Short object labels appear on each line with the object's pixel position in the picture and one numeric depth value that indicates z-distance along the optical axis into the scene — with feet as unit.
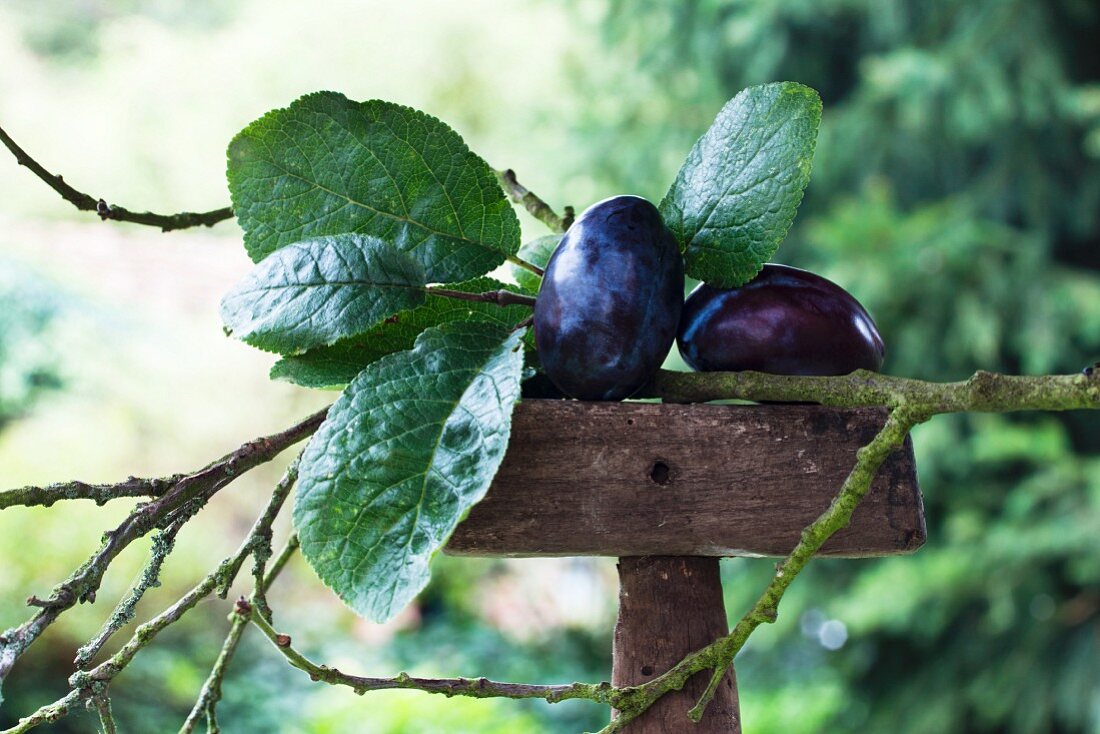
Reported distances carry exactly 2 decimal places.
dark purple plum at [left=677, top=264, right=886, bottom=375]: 2.25
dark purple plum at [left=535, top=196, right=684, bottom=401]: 2.17
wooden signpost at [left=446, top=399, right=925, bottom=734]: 2.17
